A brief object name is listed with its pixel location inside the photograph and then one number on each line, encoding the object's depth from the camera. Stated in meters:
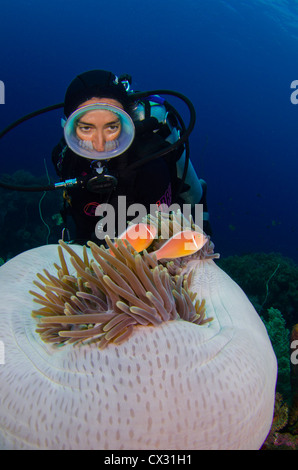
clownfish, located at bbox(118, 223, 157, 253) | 0.60
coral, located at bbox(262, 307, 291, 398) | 1.01
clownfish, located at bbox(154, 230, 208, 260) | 0.59
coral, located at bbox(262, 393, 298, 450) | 0.73
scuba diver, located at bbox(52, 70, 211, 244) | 0.84
